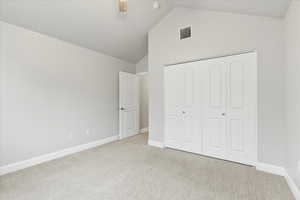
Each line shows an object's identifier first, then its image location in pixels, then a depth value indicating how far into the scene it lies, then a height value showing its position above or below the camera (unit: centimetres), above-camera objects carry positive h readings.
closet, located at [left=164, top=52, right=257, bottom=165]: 262 -14
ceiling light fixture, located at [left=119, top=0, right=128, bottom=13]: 176 +112
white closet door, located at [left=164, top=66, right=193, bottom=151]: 328 -17
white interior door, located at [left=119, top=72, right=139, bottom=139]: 445 -13
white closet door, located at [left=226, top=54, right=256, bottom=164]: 258 -14
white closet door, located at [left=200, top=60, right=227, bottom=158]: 287 -13
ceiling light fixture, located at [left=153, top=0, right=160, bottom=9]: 300 +191
